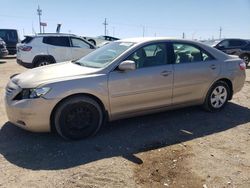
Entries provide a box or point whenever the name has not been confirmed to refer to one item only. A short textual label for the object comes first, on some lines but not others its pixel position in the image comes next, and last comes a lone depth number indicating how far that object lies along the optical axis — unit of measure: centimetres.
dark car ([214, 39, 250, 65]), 1112
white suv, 795
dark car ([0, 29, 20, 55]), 1448
